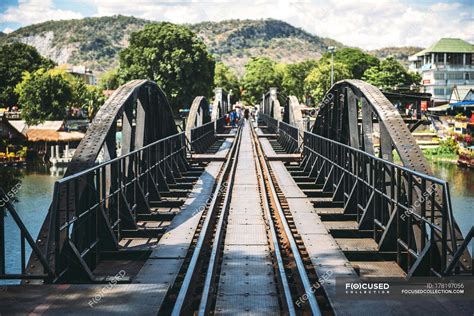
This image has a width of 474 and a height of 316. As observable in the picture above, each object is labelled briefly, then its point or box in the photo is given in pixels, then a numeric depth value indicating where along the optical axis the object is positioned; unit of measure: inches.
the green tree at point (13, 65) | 3157.5
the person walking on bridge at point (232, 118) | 2395.4
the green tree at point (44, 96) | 2701.8
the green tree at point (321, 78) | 3479.3
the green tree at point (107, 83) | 4644.2
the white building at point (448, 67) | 3732.8
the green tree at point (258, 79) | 5000.0
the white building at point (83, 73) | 5513.3
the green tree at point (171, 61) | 2635.3
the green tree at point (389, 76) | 3480.8
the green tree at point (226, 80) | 5216.5
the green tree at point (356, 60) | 4584.2
